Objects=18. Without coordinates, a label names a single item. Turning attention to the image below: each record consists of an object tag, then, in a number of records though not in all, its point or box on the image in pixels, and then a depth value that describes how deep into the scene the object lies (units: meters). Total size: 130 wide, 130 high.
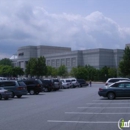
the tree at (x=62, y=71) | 113.12
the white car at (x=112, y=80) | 40.39
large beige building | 122.81
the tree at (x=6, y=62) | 151.30
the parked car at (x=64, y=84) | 55.65
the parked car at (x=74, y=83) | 60.12
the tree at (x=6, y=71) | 118.06
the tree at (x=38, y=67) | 83.94
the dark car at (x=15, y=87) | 30.66
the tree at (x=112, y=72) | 105.34
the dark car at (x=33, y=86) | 37.22
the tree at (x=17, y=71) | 115.45
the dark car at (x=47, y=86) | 44.02
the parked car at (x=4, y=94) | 27.72
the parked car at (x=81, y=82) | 64.68
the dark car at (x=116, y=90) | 27.50
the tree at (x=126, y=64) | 76.62
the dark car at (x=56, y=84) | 45.42
